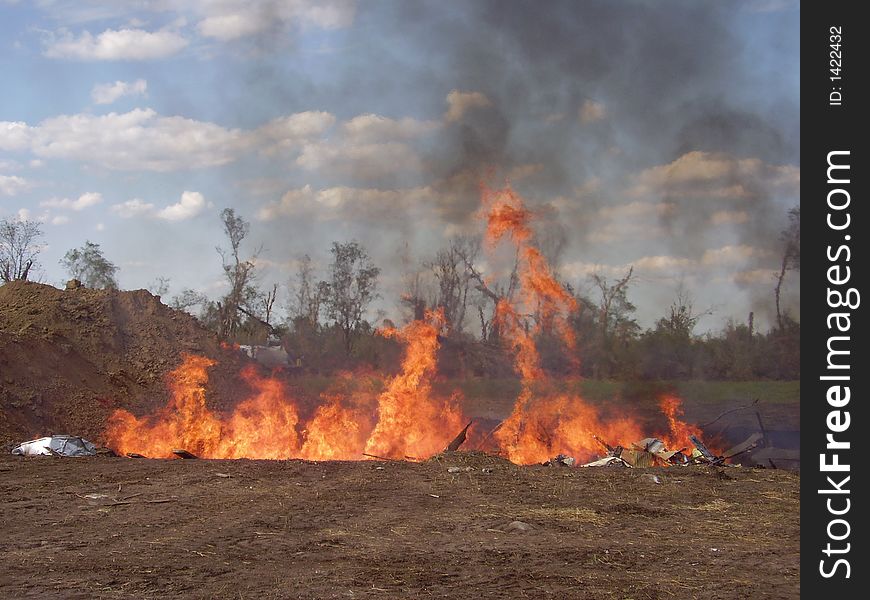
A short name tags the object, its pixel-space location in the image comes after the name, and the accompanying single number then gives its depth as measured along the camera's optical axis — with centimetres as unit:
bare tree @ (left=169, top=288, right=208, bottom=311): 4066
